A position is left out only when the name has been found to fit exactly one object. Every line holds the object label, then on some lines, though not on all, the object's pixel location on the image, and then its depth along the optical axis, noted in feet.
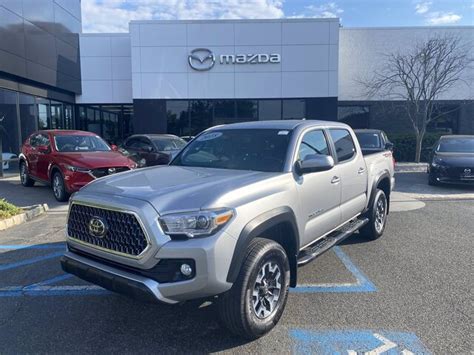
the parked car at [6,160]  45.66
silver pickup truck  9.04
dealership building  61.16
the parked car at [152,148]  41.06
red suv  28.68
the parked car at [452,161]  35.45
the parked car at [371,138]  42.24
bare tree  57.41
